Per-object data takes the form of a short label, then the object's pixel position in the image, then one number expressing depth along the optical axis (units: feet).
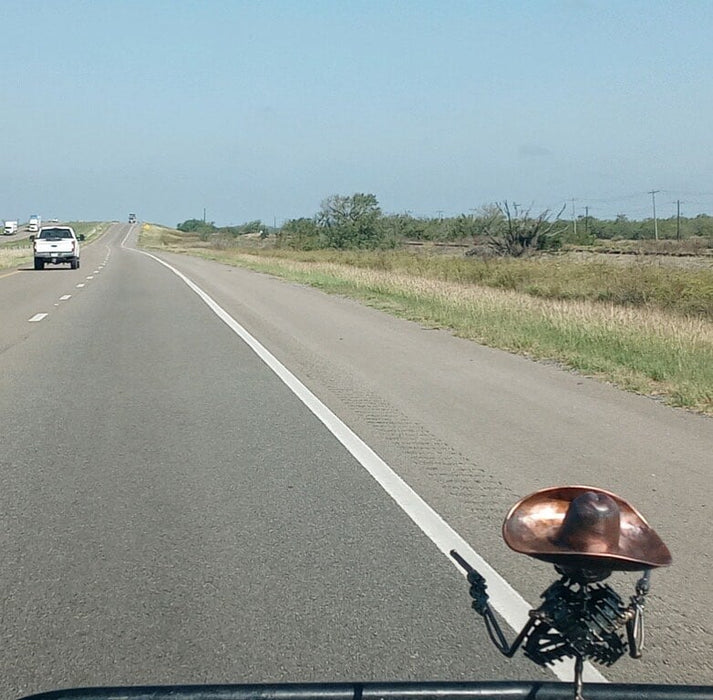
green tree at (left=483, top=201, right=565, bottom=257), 176.45
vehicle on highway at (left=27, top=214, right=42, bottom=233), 535.35
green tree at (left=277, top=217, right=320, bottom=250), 337.93
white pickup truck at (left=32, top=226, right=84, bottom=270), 165.37
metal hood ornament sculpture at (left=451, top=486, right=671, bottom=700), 7.01
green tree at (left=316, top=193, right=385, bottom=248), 330.13
